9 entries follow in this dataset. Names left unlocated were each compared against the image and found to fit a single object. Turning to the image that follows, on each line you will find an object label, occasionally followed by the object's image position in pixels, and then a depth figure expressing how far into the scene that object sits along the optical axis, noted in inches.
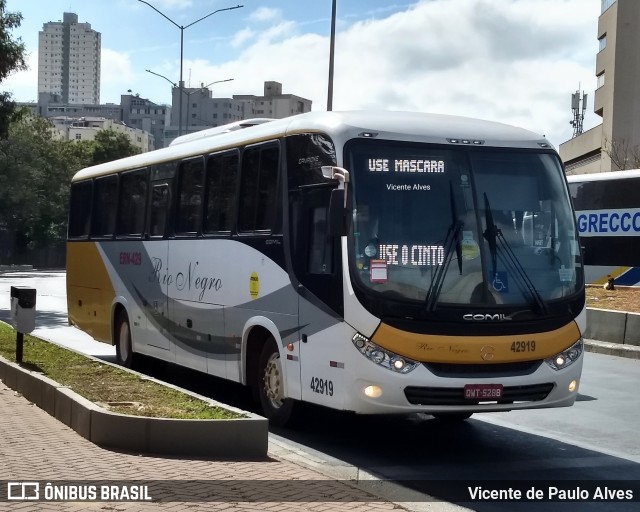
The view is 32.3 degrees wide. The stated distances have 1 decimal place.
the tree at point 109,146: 3762.3
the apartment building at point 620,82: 2322.8
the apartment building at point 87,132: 7173.2
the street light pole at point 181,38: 1849.2
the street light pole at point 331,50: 1187.3
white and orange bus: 373.4
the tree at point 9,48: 1210.6
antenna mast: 3346.5
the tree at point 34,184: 3065.9
